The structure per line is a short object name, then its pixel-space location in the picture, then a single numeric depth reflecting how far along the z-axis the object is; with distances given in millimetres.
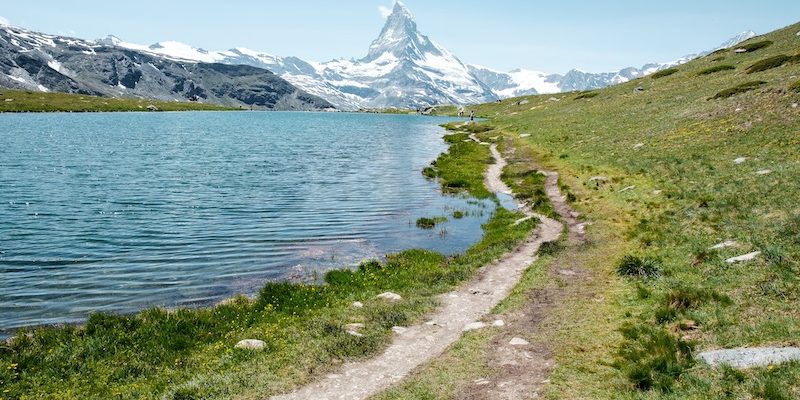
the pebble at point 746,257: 19516
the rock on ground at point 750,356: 12477
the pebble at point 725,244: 21811
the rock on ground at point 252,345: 17000
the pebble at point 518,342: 17083
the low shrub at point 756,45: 99369
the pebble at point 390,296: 22469
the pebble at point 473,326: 18884
